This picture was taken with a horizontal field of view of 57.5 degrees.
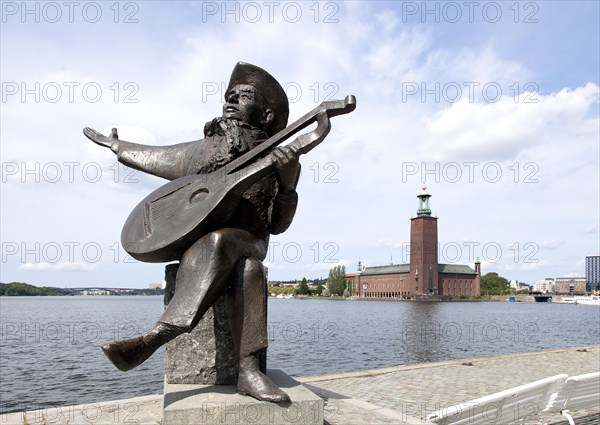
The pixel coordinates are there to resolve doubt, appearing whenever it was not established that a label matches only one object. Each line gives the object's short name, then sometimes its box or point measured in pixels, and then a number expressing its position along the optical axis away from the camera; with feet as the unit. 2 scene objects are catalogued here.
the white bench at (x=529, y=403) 13.55
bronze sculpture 9.78
